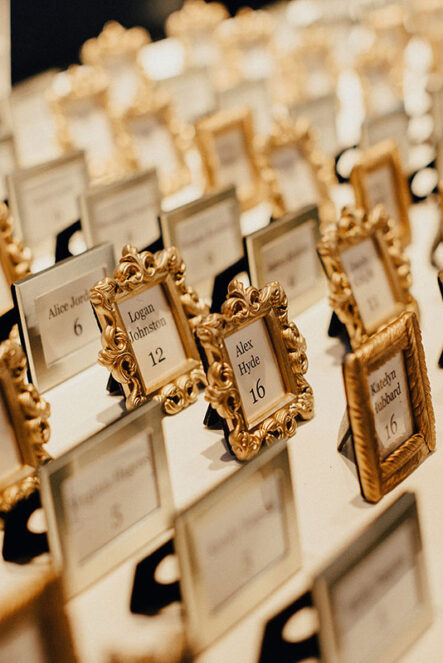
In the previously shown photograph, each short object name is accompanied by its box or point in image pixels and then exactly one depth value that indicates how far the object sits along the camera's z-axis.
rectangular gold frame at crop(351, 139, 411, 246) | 1.17
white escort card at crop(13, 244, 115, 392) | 0.95
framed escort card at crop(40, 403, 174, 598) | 0.77
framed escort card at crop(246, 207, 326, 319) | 1.03
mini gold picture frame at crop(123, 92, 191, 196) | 1.46
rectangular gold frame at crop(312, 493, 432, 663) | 0.71
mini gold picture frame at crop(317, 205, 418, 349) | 0.98
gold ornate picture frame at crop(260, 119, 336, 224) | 1.22
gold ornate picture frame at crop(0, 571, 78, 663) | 0.71
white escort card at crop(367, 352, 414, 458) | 0.84
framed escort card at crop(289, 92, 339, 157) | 1.53
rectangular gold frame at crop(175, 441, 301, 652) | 0.73
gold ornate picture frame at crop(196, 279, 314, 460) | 0.87
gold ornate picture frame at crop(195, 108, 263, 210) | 1.33
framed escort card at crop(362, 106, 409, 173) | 1.35
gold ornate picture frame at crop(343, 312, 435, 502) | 0.82
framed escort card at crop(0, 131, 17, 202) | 1.35
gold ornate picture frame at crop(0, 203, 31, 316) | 1.04
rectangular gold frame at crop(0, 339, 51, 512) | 0.83
